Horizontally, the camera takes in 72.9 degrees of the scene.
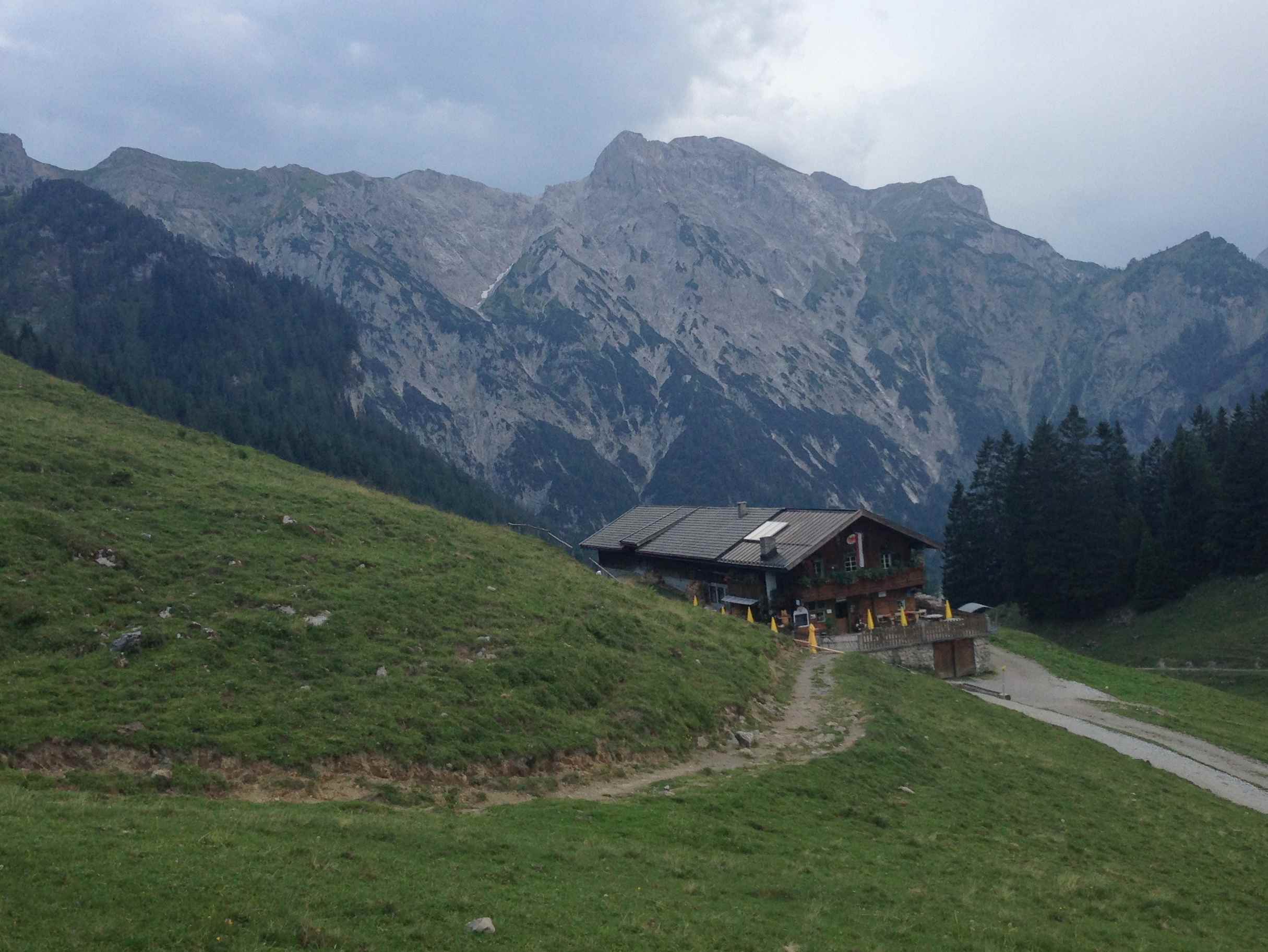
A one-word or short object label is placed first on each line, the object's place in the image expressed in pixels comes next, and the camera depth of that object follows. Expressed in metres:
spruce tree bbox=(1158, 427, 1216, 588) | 86.25
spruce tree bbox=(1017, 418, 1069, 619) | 91.12
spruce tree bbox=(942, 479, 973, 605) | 107.00
